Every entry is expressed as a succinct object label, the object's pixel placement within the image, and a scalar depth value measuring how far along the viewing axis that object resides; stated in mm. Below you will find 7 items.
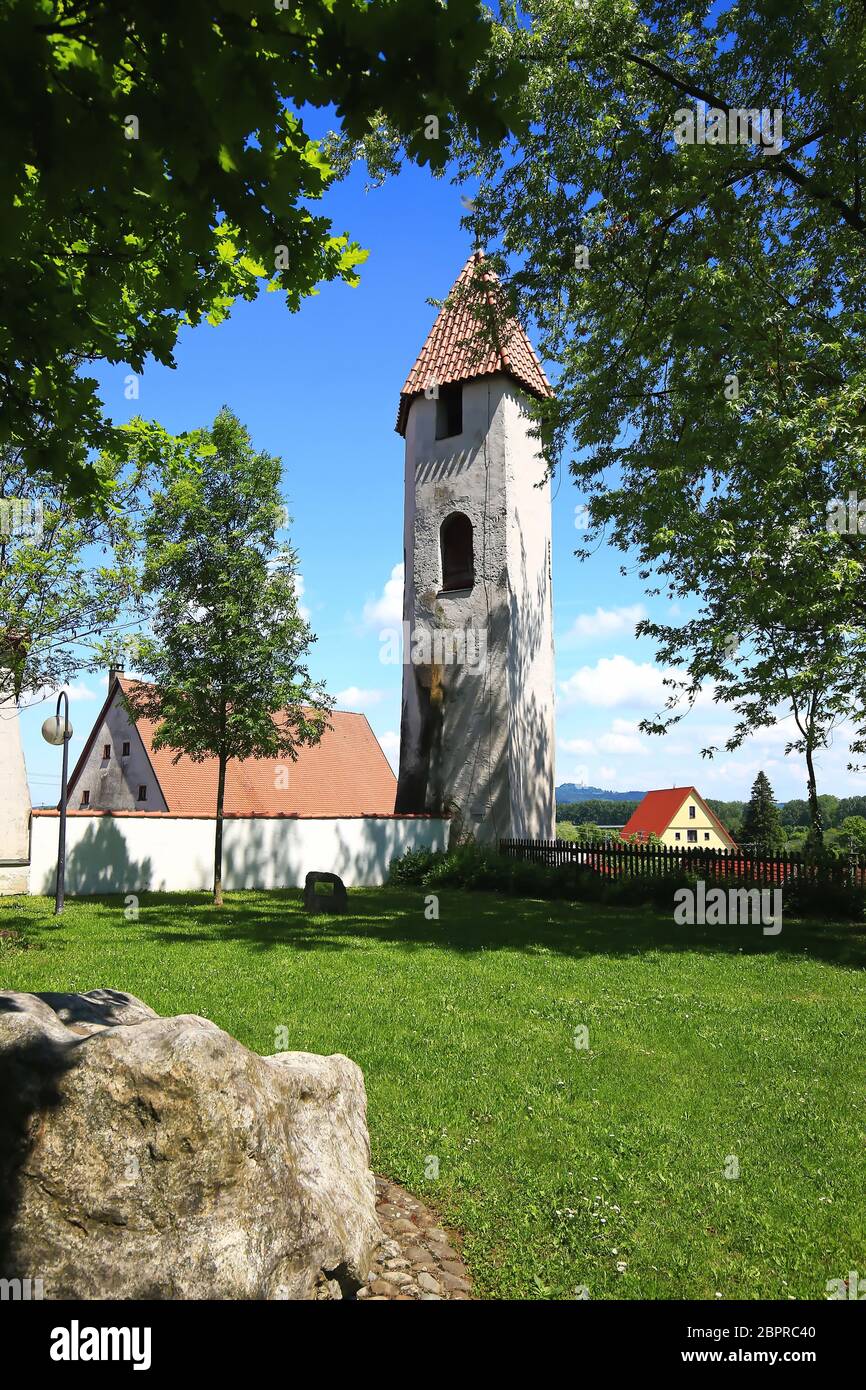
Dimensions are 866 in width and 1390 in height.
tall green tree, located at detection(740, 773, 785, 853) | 50522
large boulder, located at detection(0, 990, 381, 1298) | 2922
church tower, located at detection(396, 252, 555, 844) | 23016
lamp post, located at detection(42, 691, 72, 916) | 14516
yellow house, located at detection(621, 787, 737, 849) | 50781
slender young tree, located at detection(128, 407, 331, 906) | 16562
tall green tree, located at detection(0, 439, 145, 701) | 12055
